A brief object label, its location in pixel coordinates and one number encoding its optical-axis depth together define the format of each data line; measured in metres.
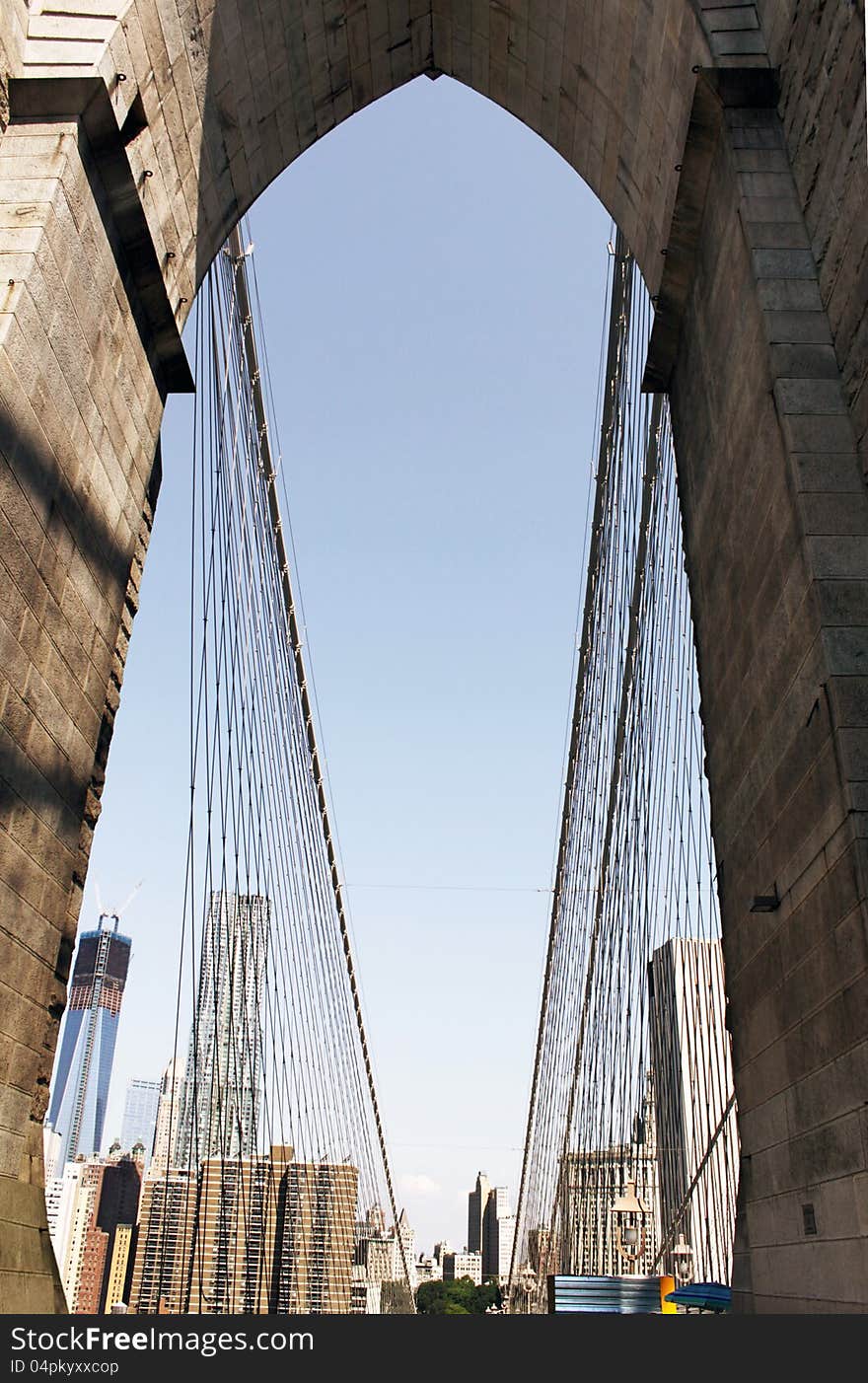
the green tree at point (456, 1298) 84.06
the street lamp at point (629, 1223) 20.25
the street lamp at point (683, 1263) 16.12
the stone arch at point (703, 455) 5.54
